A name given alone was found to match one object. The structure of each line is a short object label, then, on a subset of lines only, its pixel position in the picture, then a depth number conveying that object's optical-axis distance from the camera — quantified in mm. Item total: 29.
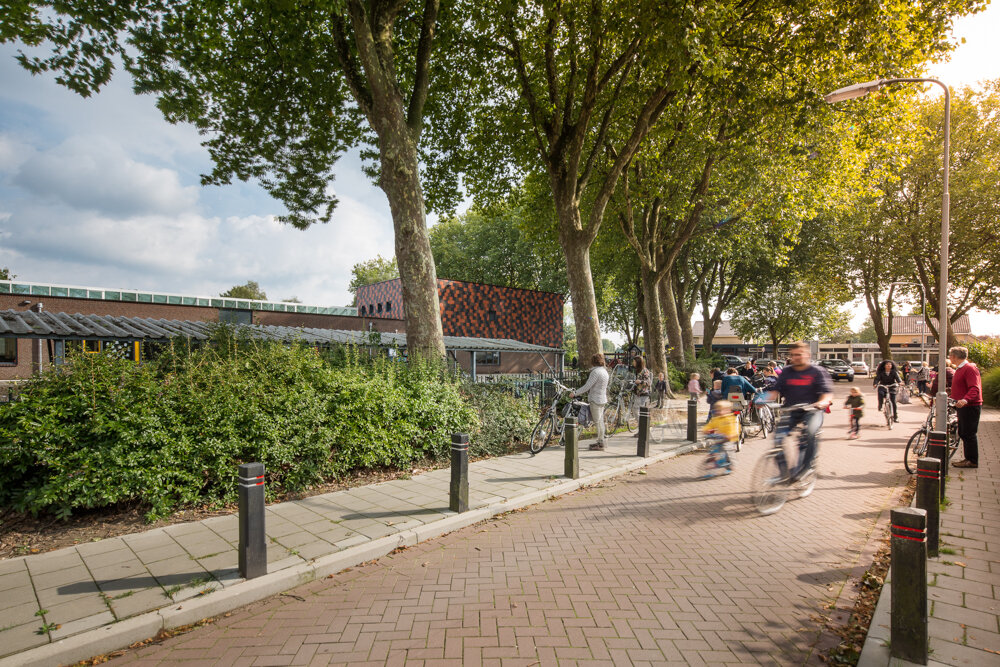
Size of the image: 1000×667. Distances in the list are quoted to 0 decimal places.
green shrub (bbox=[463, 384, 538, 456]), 8672
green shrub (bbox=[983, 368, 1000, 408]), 17094
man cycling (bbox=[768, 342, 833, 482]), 5941
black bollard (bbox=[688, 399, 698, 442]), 10490
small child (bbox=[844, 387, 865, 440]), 11297
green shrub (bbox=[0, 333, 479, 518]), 4648
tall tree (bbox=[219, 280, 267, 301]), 70625
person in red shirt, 7559
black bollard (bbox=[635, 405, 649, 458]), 8750
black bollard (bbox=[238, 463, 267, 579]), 3889
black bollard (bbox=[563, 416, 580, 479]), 7086
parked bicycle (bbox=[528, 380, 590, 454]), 8866
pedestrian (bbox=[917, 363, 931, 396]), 18297
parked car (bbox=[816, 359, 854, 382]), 35000
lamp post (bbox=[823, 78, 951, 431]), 8795
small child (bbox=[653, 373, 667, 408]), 15297
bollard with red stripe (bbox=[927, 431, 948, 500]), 5668
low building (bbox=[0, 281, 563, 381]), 10047
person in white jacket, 8688
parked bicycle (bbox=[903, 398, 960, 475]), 7582
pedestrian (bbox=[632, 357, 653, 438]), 12352
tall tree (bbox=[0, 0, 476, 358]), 9406
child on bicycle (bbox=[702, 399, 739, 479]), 7234
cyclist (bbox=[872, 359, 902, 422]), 12812
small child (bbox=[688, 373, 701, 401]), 14974
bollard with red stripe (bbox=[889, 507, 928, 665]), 2861
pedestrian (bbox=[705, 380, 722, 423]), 10172
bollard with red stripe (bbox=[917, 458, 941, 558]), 4289
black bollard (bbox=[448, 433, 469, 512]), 5488
